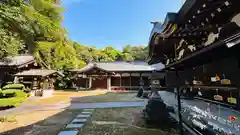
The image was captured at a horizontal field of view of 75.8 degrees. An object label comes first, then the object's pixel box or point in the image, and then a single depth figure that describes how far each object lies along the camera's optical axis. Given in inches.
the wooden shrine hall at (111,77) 818.2
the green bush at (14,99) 332.1
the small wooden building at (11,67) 517.3
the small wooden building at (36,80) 538.3
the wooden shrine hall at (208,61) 87.4
